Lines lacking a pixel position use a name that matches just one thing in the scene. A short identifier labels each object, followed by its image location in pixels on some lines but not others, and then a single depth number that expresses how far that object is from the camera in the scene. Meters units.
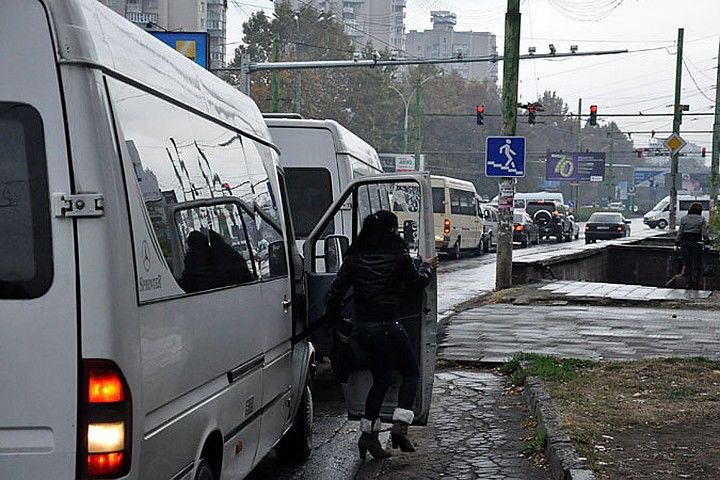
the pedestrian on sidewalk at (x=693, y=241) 25.47
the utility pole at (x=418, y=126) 62.36
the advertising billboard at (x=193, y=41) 23.67
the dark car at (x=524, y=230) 51.31
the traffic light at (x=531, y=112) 49.53
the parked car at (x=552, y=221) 59.59
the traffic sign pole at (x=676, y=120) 47.72
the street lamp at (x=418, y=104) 64.68
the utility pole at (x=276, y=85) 42.44
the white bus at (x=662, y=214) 75.76
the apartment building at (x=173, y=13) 96.38
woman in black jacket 8.05
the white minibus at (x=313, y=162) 13.70
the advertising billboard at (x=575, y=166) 107.19
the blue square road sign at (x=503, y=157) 21.94
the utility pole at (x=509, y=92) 23.45
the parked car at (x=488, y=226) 46.91
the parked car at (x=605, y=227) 57.97
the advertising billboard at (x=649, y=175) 137.12
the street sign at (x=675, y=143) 41.69
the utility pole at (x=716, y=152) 46.16
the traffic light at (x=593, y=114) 53.84
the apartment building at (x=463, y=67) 174.73
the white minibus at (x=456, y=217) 39.69
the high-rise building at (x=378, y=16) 171.25
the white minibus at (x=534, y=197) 76.56
